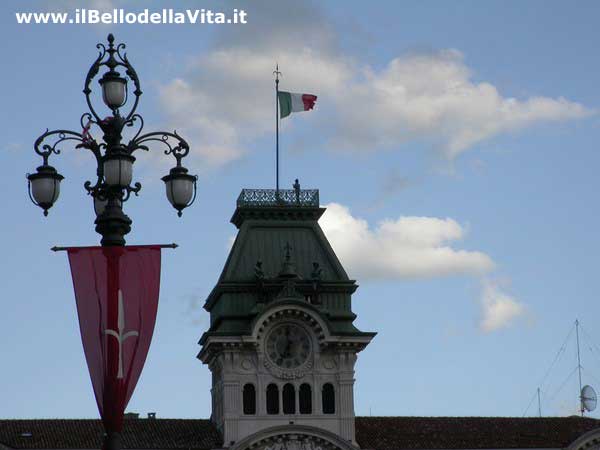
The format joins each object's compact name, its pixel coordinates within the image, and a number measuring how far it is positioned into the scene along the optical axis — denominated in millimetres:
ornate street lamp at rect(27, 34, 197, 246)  30234
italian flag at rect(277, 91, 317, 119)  90438
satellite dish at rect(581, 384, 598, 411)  96938
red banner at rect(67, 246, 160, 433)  29844
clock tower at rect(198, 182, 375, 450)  84438
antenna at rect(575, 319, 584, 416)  96938
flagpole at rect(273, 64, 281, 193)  91375
